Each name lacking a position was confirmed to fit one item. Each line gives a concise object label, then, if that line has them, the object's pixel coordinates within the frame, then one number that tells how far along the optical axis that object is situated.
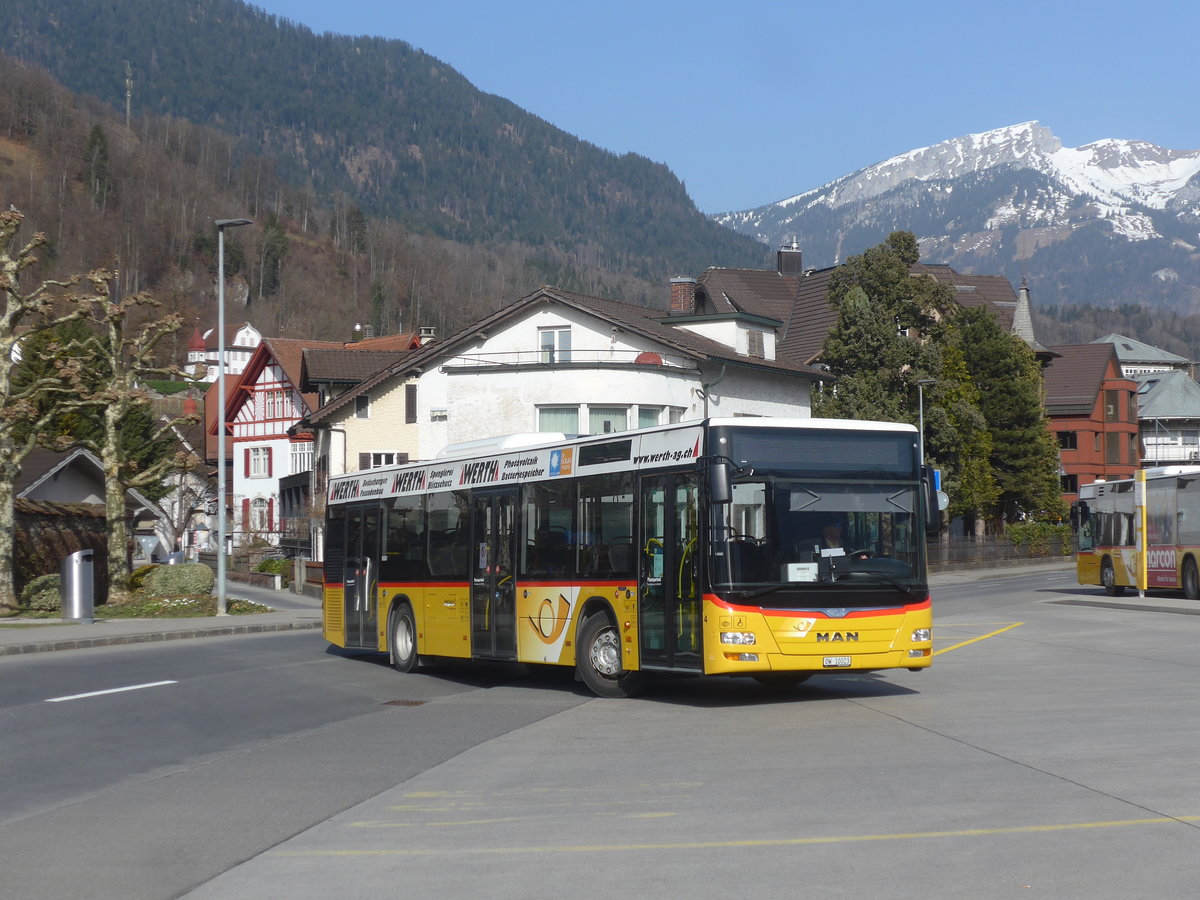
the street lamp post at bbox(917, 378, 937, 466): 55.69
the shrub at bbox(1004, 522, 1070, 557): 73.56
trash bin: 30.95
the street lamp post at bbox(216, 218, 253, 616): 33.91
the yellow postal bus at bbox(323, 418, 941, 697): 14.20
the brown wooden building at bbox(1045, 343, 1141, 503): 95.25
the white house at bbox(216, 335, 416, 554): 77.25
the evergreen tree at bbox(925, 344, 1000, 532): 62.00
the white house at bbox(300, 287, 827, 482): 51.06
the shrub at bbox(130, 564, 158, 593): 38.25
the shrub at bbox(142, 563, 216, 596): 35.69
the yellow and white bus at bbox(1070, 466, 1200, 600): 34.91
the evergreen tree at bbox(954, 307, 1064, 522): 72.62
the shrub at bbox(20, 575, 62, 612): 35.06
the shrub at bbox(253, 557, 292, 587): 56.88
